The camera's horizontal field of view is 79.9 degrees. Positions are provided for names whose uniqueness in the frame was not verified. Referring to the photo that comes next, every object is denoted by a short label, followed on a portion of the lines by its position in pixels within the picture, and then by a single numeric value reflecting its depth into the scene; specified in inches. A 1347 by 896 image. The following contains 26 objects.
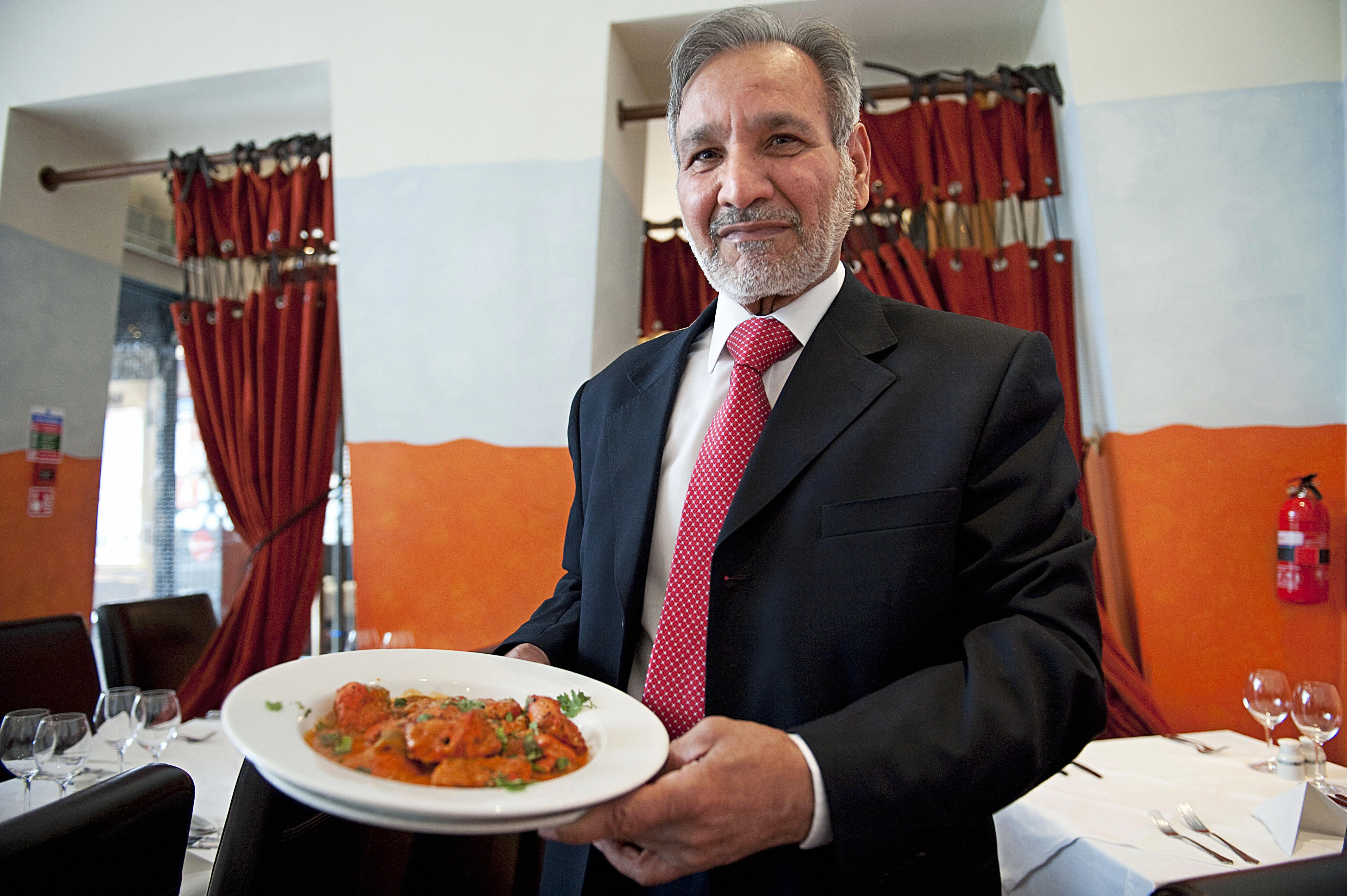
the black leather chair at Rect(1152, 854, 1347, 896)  23.2
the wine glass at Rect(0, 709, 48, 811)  54.6
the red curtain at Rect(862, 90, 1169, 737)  103.2
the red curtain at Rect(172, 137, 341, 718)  125.8
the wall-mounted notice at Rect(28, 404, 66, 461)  128.3
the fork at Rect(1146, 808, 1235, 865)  52.9
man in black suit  27.1
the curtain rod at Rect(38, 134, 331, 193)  123.6
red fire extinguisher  82.0
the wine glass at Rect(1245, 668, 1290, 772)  65.7
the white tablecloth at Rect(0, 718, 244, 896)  51.2
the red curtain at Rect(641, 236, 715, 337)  125.4
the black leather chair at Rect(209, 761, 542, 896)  40.8
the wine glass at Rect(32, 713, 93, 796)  55.4
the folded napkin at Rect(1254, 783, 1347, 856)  50.6
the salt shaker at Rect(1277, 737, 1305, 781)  64.0
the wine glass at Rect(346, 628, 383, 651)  94.9
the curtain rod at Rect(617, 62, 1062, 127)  101.6
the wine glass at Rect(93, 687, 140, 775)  63.1
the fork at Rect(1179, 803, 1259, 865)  52.6
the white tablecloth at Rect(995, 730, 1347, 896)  50.2
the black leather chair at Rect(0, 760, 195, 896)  30.2
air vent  162.7
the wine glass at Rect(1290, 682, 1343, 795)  63.1
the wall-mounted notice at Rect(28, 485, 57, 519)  127.3
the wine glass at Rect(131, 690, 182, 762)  64.1
